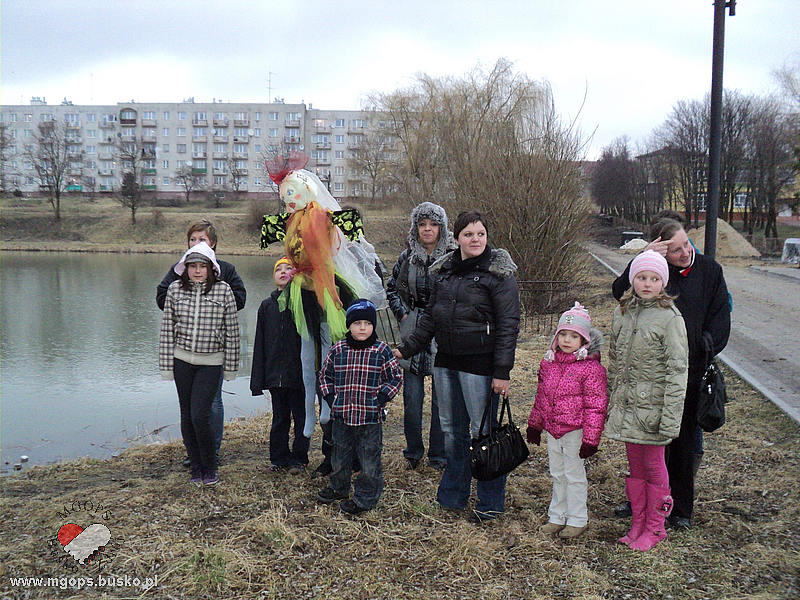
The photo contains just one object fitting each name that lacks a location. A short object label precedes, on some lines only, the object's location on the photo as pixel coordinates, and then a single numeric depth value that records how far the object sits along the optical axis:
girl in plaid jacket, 4.40
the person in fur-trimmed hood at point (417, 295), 4.75
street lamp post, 6.69
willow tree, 13.33
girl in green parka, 3.45
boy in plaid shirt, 4.03
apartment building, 75.50
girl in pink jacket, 3.67
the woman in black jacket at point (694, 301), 3.71
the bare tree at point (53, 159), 51.97
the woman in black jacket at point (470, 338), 3.79
